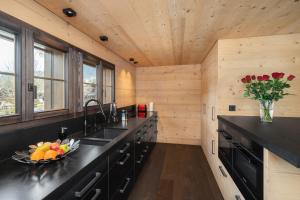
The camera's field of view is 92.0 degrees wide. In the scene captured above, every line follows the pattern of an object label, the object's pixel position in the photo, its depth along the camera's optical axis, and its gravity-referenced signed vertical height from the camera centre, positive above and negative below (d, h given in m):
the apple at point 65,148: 1.07 -0.36
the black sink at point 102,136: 1.55 -0.45
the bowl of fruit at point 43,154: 0.93 -0.38
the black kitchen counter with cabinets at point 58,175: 0.68 -0.43
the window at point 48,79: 1.45 +0.22
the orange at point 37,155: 0.93 -0.36
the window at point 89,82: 2.15 +0.27
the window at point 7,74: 1.14 +0.20
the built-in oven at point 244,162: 0.98 -0.53
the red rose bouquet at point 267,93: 1.54 +0.07
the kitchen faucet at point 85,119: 1.81 -0.26
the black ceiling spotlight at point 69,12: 1.46 +0.90
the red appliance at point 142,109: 3.71 -0.26
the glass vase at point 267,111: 1.58 -0.12
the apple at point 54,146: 1.02 -0.34
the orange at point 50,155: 0.95 -0.37
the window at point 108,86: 2.70 +0.26
